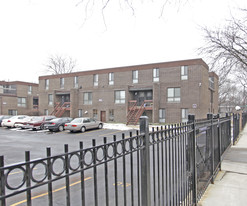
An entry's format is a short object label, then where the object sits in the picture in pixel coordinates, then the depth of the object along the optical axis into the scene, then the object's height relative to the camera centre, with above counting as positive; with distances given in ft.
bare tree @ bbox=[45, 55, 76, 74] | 194.70 +36.91
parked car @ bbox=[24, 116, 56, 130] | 79.51 -6.28
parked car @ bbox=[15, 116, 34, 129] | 82.20 -6.21
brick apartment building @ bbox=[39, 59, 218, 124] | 97.19 +6.96
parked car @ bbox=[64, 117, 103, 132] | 70.23 -6.29
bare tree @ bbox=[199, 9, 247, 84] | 39.22 +10.65
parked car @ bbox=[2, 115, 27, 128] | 88.14 -6.38
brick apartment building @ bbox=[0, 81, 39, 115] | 151.86 +6.93
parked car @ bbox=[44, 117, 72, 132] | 74.74 -6.53
